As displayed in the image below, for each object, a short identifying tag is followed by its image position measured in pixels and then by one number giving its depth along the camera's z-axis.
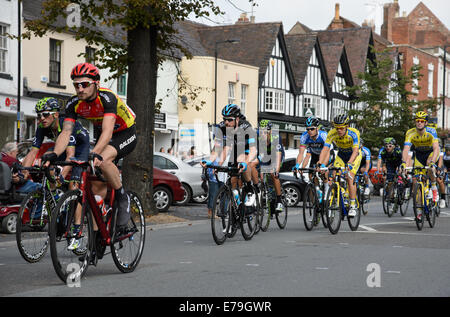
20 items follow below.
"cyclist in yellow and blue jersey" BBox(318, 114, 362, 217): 12.77
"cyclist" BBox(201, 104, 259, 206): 10.67
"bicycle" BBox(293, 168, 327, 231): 12.74
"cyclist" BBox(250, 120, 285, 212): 13.33
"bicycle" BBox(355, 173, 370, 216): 17.73
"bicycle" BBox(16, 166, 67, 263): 8.14
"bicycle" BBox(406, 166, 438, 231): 13.38
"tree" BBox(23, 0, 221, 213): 14.84
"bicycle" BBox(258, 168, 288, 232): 12.38
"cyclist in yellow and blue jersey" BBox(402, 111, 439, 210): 14.17
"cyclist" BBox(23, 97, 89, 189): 9.30
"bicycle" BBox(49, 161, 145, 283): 6.68
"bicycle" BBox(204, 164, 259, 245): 10.47
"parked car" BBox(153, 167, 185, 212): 18.77
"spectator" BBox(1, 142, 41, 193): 11.26
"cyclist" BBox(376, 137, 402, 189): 18.47
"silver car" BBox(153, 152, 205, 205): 21.06
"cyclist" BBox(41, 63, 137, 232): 7.17
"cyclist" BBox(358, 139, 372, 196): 18.25
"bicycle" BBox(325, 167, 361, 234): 12.27
